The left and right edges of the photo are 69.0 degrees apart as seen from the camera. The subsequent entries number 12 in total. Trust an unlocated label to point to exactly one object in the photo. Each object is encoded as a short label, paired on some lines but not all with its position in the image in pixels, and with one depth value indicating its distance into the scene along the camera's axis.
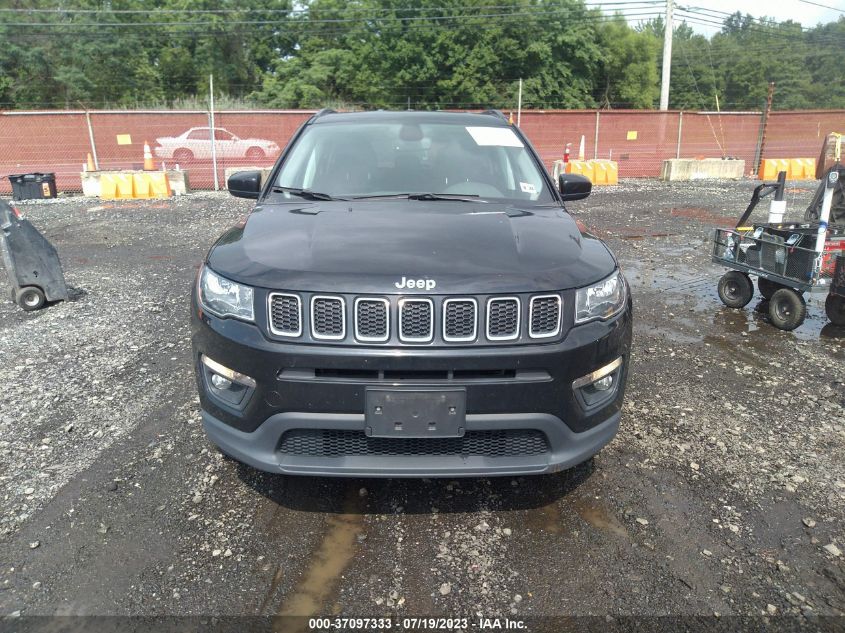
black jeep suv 2.46
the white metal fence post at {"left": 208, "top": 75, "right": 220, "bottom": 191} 16.65
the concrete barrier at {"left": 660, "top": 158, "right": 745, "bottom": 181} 20.12
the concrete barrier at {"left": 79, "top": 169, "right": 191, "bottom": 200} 15.77
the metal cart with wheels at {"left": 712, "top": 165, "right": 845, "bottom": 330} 5.44
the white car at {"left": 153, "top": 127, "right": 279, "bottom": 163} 18.40
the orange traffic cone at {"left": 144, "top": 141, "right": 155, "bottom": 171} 16.29
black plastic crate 15.66
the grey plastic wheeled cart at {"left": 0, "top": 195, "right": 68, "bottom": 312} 6.11
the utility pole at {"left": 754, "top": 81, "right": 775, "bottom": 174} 22.08
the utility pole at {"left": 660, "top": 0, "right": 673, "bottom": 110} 27.83
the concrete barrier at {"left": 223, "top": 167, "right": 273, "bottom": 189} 17.66
